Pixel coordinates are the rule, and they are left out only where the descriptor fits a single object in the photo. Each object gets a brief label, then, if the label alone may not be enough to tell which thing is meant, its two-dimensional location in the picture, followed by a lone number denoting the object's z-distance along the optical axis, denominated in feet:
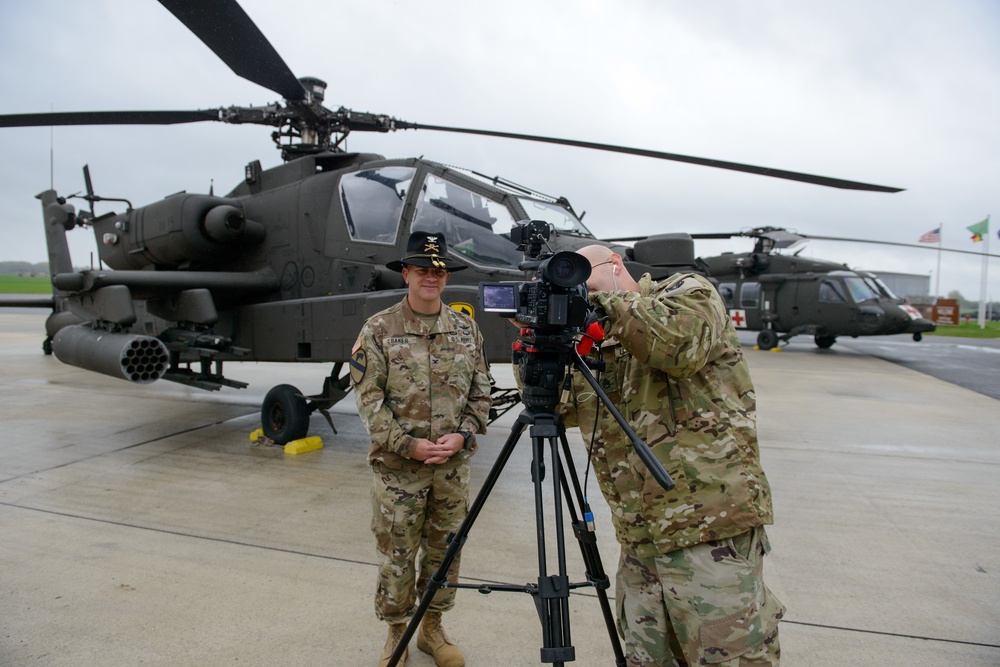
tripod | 5.92
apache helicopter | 17.29
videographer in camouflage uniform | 5.74
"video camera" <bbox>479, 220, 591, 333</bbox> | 5.62
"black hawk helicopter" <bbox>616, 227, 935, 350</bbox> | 50.06
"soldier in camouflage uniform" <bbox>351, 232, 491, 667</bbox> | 8.39
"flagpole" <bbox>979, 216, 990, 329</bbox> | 103.68
